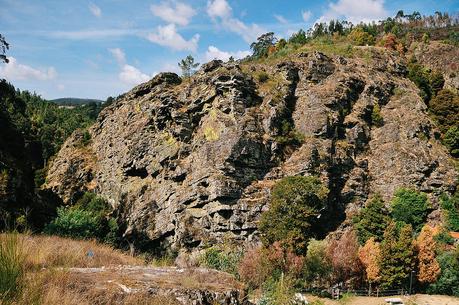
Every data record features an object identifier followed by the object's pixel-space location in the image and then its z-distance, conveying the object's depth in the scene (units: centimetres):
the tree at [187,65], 7494
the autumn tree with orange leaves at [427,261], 3441
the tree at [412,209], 4431
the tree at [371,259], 3322
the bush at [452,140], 5331
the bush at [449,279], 3472
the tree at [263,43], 8360
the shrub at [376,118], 5644
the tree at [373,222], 4003
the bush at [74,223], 2720
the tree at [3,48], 2566
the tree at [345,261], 3350
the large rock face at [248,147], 4491
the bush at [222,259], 3260
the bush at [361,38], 7081
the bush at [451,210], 4353
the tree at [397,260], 3322
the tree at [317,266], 3278
